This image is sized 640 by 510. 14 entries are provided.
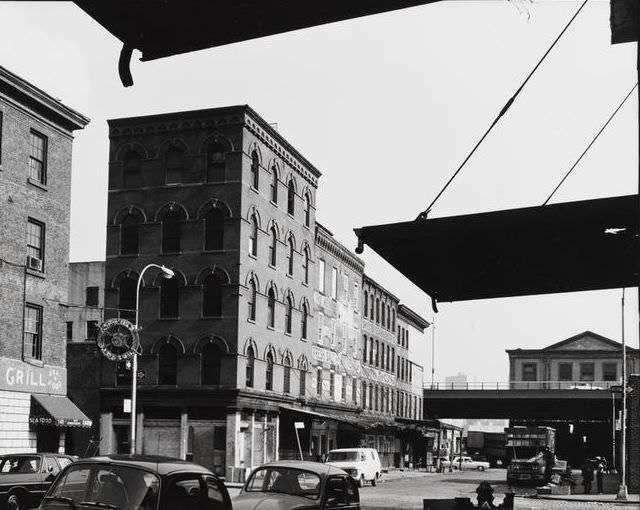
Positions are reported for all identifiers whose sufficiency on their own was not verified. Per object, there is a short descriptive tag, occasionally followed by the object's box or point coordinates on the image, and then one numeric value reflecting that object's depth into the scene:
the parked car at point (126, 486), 10.10
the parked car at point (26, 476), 20.73
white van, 42.53
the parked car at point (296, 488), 13.93
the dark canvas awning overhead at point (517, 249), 6.66
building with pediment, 109.31
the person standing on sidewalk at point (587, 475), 42.69
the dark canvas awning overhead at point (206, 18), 4.39
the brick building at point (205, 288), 43.59
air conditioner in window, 32.66
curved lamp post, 31.86
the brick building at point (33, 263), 31.31
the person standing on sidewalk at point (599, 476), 42.81
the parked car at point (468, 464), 78.88
